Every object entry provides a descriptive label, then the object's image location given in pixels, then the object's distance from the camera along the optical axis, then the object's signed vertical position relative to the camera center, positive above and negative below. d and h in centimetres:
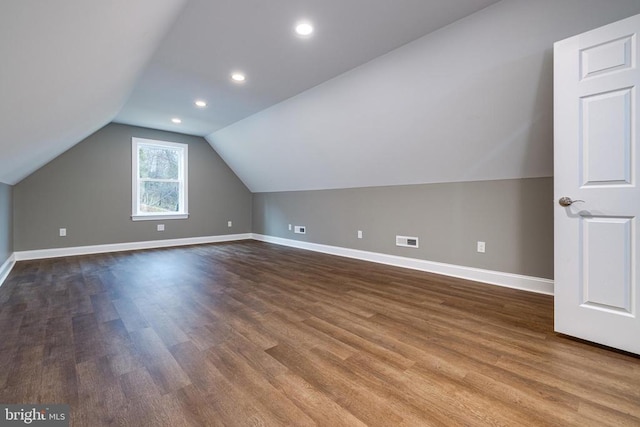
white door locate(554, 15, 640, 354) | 165 +17
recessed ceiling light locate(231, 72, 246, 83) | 304 +152
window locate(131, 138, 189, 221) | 532 +68
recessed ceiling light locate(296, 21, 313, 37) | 219 +148
